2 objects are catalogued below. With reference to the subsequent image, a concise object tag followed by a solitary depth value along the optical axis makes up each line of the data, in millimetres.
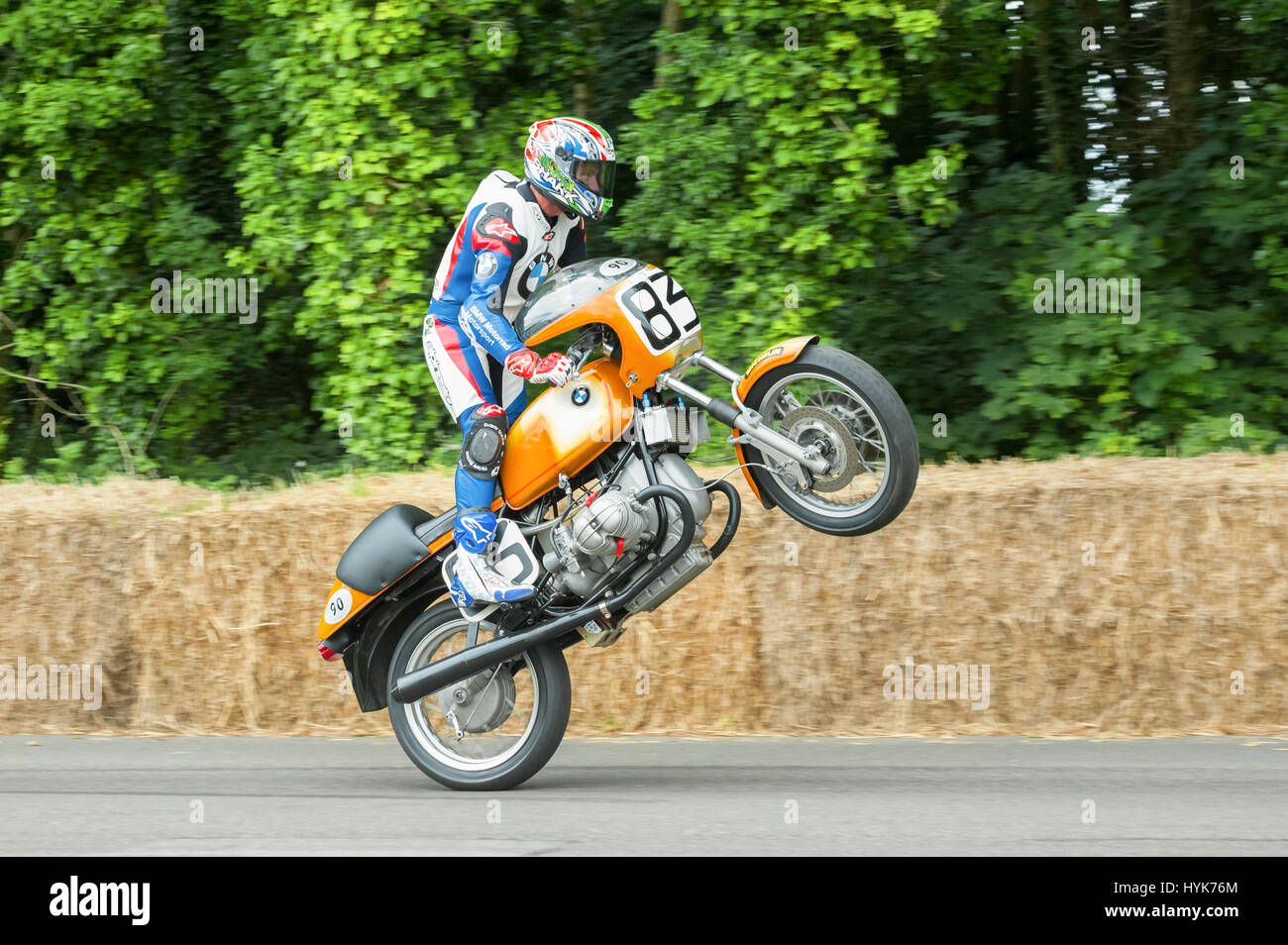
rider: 11742
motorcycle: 11148
